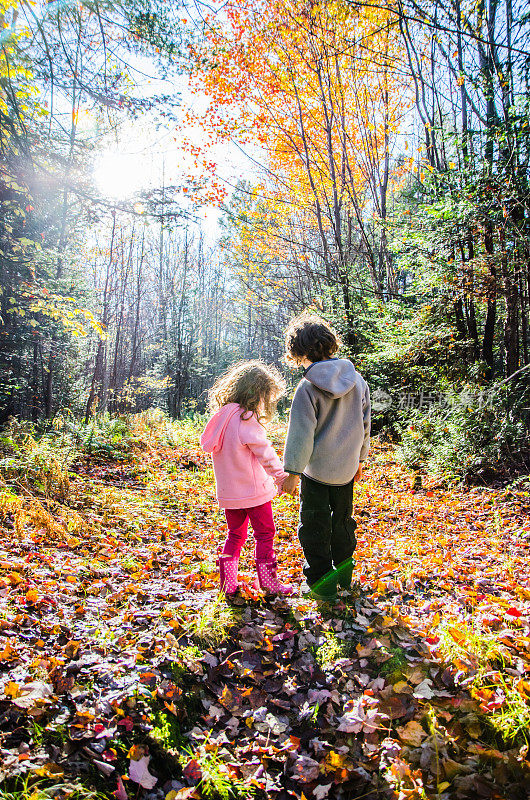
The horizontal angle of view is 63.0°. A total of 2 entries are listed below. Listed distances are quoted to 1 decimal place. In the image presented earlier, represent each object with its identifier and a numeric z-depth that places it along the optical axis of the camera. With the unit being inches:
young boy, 122.4
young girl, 122.8
